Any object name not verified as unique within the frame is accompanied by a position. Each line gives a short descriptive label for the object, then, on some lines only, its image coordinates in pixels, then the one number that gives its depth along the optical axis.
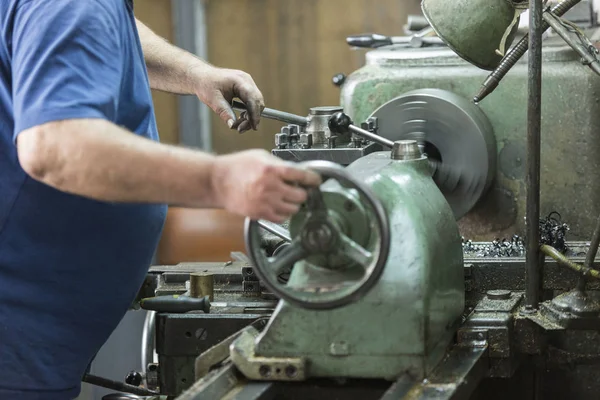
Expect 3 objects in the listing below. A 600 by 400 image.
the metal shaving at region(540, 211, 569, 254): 2.58
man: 1.92
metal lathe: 2.09
